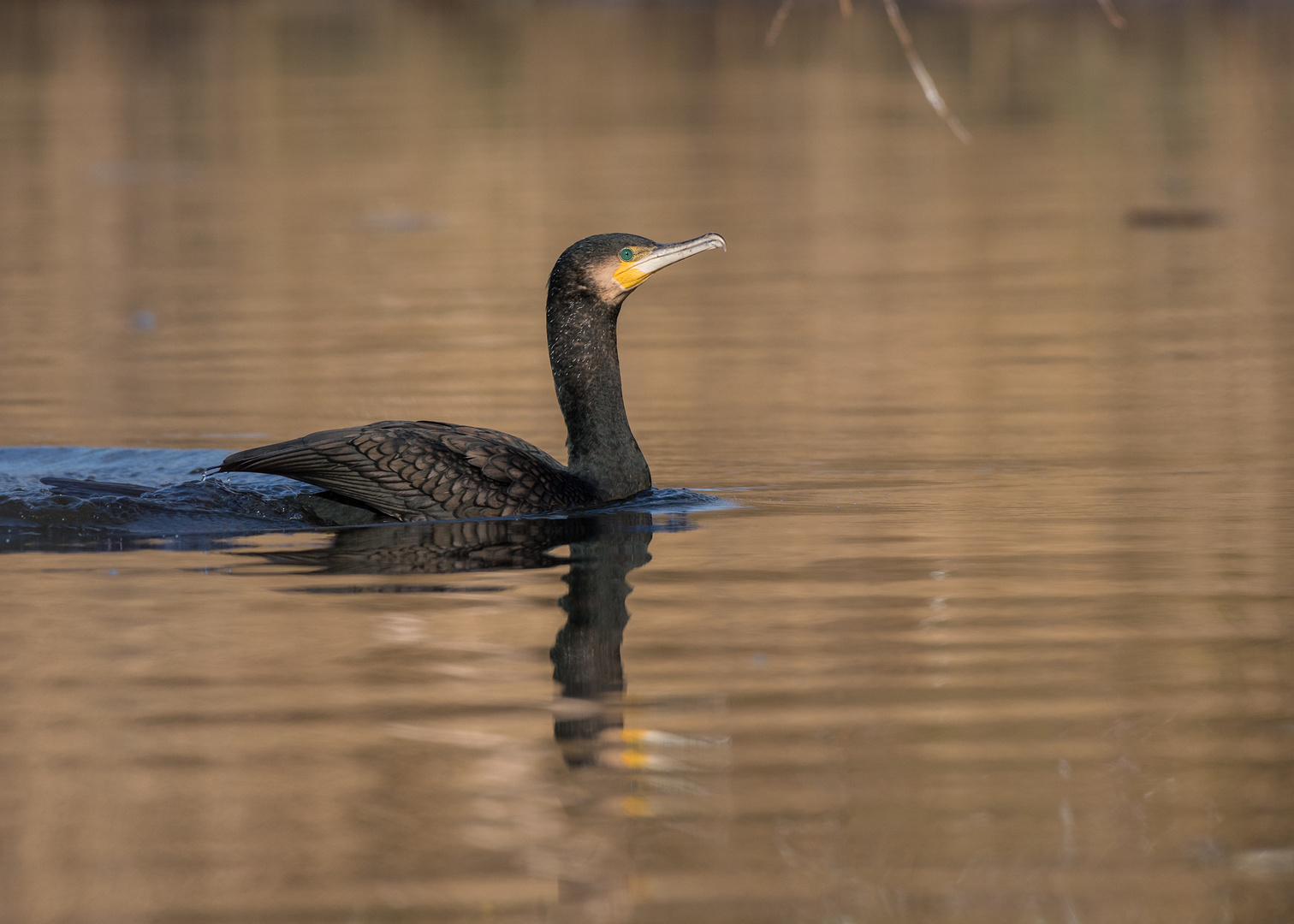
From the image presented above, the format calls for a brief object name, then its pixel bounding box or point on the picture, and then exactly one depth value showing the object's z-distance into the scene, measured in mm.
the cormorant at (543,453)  18250
